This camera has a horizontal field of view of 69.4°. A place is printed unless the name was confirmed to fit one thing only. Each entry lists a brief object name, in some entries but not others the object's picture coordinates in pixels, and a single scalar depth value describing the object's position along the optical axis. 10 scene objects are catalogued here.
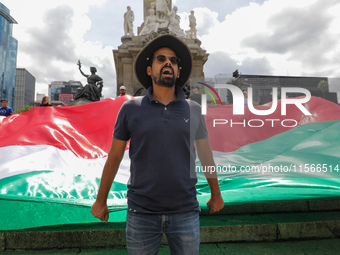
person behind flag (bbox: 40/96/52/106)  7.66
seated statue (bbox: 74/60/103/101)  14.52
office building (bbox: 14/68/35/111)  132.62
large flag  2.60
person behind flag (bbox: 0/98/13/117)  8.32
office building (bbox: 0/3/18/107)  102.00
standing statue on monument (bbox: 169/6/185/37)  24.04
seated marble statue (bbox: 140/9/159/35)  23.17
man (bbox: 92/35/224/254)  1.43
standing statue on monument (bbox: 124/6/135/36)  24.28
